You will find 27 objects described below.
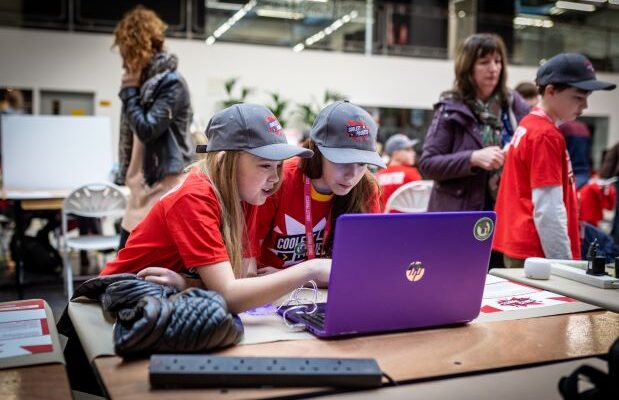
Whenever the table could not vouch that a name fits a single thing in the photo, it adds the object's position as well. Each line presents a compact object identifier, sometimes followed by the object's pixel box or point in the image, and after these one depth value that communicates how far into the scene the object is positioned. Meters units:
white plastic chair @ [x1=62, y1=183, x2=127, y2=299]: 4.18
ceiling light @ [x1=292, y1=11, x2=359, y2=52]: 9.12
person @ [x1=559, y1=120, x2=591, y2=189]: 3.31
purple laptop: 1.15
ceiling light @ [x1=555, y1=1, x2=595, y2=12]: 10.38
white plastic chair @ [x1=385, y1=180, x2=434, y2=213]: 4.29
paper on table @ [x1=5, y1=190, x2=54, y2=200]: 4.09
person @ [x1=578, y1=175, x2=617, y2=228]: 4.91
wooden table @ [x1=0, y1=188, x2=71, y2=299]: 4.18
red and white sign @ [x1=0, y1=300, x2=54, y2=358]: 1.10
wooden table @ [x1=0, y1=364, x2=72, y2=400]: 0.91
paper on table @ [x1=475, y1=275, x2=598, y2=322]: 1.44
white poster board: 4.66
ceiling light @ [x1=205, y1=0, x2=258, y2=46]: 8.65
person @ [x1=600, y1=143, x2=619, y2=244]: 5.60
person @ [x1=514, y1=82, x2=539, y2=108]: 3.59
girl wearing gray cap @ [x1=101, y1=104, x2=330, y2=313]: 1.33
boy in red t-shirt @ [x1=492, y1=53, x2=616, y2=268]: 2.04
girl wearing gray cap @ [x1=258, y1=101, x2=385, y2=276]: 1.66
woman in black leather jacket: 2.82
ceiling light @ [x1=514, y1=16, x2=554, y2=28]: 10.41
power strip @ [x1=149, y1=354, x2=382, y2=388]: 0.95
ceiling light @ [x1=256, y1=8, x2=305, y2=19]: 8.97
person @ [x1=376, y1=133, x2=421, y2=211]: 4.61
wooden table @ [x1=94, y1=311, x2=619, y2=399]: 0.95
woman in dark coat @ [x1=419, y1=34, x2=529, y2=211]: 2.50
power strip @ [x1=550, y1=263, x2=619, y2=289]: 1.69
